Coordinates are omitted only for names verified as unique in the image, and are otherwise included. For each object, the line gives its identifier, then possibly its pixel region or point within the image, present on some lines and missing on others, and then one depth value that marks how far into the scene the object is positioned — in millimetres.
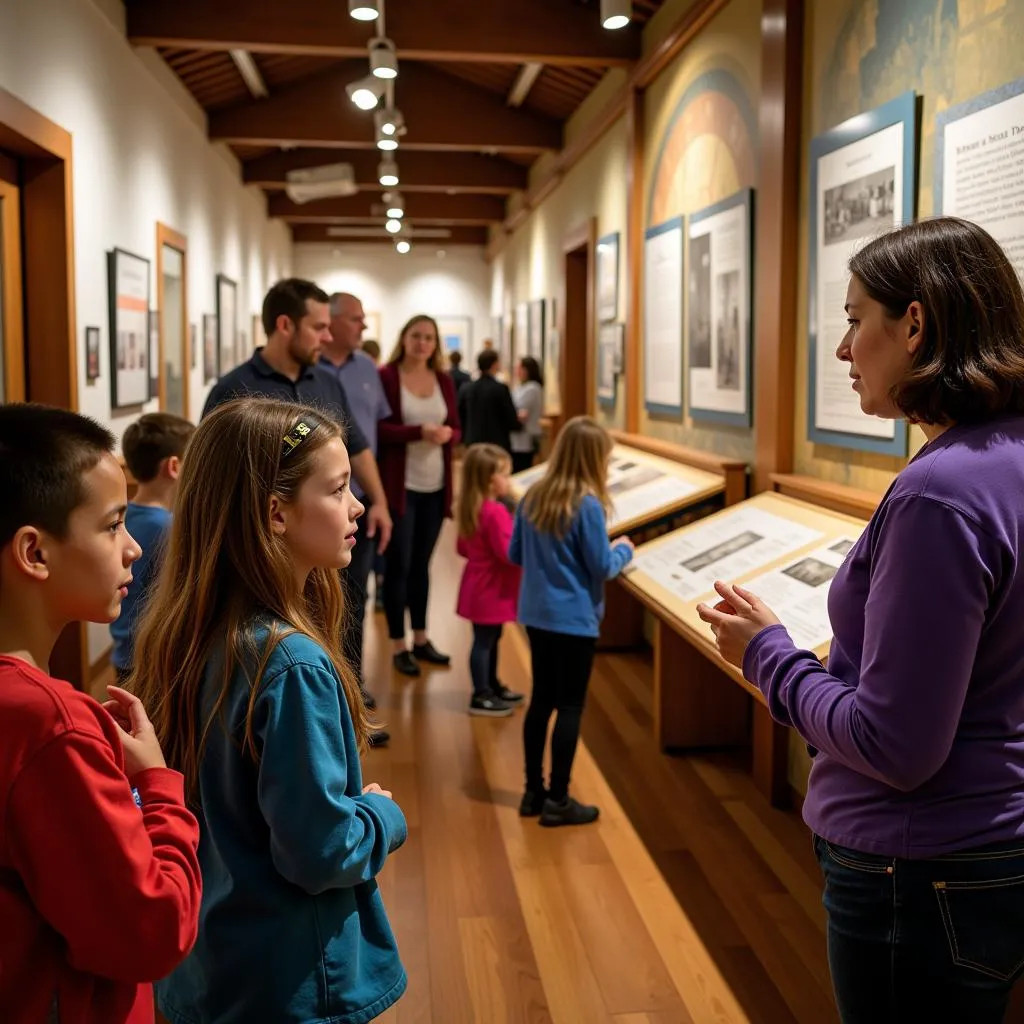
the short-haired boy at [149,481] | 2830
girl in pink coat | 4809
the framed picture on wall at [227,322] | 10508
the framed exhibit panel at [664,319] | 5965
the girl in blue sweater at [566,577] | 3676
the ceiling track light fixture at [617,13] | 4801
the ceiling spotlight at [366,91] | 6543
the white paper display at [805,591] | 2844
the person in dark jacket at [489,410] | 9031
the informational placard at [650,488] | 4699
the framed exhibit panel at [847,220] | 3299
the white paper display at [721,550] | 3572
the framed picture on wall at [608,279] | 7617
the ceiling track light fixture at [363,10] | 4832
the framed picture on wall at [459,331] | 19594
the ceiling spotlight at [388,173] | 9984
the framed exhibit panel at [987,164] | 2656
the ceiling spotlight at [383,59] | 5875
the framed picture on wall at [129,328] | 6012
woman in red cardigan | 5309
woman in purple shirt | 1322
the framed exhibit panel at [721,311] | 4789
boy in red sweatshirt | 1042
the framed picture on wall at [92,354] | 5449
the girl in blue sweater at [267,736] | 1419
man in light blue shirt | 4668
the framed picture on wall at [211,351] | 9578
